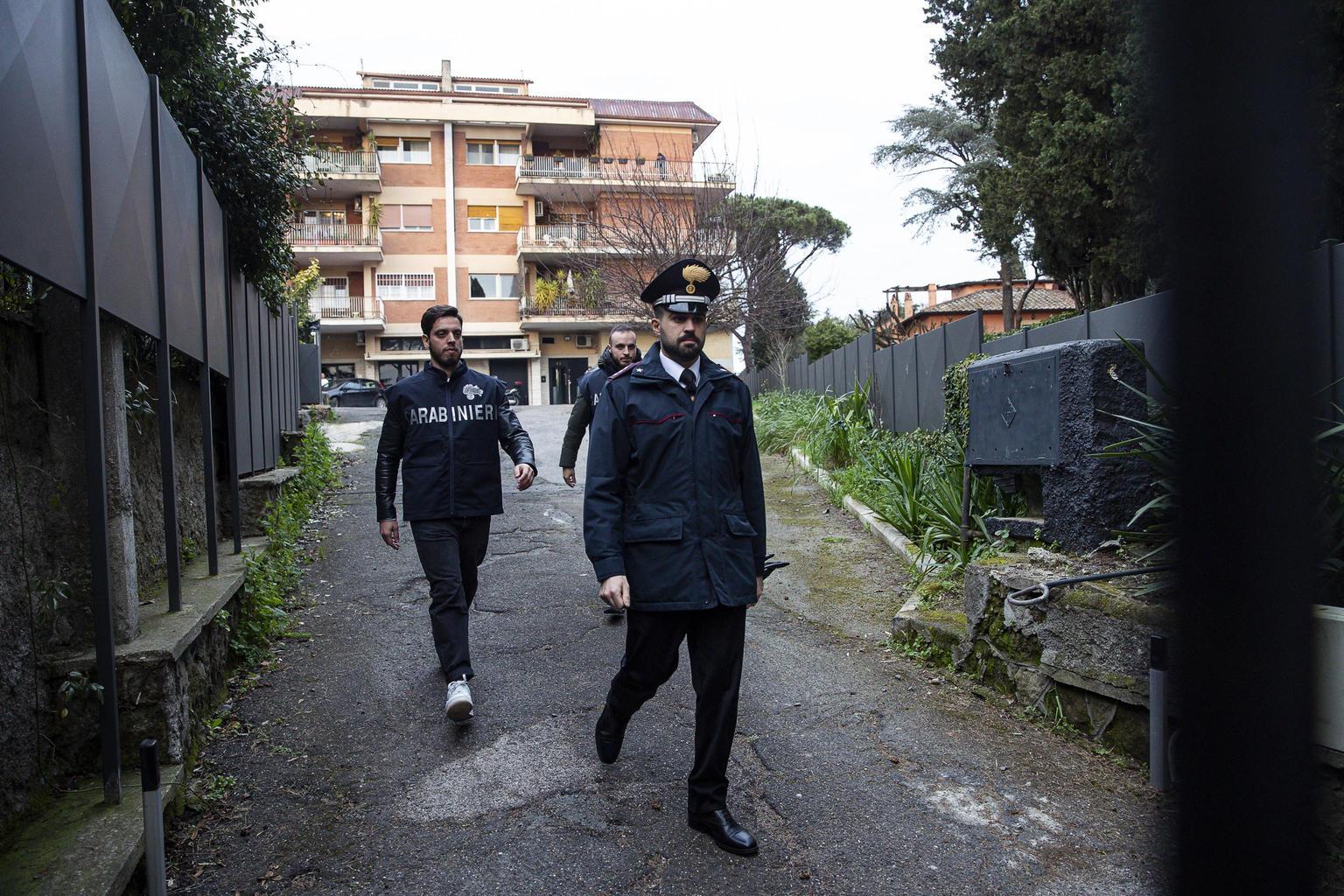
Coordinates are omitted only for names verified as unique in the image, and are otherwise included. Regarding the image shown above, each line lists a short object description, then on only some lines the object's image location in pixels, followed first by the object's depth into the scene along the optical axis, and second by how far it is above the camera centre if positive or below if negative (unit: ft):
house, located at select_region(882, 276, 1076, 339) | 137.86 +16.87
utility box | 17.07 -0.50
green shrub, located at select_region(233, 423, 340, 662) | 19.07 -3.39
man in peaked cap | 11.57 -1.30
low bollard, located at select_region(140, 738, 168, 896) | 8.91 -3.71
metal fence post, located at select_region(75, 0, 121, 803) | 10.80 -0.76
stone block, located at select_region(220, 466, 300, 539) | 24.23 -1.96
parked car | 110.11 +2.98
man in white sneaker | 16.31 -0.83
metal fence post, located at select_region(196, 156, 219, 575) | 17.76 +0.15
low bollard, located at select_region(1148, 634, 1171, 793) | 11.00 -3.78
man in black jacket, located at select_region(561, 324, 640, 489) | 23.09 +0.80
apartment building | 127.03 +27.46
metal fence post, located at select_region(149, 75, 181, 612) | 14.34 -0.35
